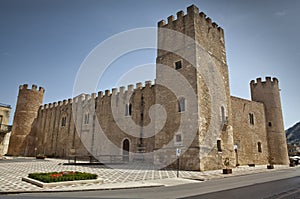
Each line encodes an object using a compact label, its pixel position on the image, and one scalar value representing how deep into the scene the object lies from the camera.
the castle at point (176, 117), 15.06
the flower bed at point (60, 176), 7.63
